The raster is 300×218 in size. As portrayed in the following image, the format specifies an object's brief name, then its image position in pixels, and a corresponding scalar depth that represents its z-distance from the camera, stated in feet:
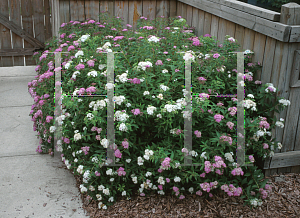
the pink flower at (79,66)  8.87
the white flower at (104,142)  7.67
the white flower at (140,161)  7.97
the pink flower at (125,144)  7.82
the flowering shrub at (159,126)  7.95
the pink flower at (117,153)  7.84
